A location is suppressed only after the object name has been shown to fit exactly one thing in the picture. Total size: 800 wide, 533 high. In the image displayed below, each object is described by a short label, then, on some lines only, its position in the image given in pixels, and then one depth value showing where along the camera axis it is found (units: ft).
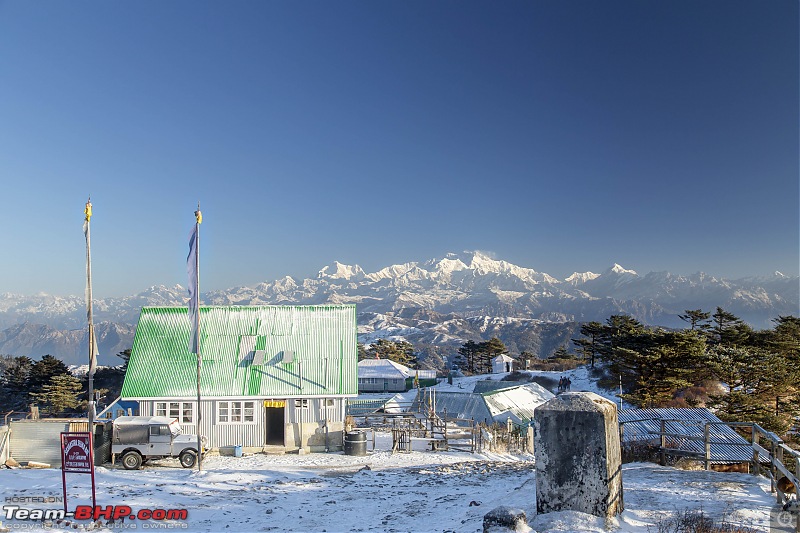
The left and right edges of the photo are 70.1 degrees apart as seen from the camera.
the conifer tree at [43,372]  232.12
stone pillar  34.47
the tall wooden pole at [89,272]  63.03
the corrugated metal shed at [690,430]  62.34
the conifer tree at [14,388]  241.35
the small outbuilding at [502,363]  321.05
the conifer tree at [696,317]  242.70
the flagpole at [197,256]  74.54
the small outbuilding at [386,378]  295.69
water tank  86.79
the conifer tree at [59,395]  208.64
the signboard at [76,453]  43.47
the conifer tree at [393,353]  387.14
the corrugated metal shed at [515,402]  149.48
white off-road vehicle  74.64
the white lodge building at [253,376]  93.09
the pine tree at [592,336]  257.55
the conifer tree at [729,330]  174.09
